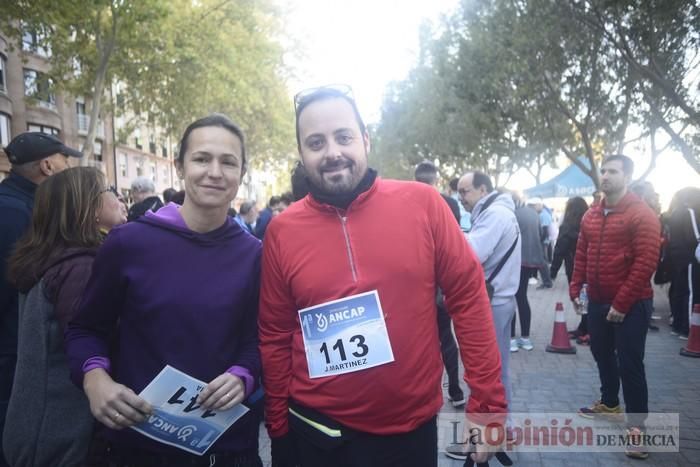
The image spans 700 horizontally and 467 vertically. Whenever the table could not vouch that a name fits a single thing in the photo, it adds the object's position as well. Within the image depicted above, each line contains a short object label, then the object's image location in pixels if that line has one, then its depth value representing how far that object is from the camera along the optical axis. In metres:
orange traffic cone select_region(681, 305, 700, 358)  6.10
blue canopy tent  16.20
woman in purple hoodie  1.75
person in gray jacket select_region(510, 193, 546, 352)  6.67
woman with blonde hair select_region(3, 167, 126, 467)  1.82
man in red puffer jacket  3.57
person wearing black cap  2.34
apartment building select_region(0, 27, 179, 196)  23.84
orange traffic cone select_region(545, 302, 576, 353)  6.48
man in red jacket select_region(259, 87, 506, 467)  1.84
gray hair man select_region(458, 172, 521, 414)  3.97
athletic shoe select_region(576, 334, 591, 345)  6.86
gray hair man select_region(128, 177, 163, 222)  6.15
